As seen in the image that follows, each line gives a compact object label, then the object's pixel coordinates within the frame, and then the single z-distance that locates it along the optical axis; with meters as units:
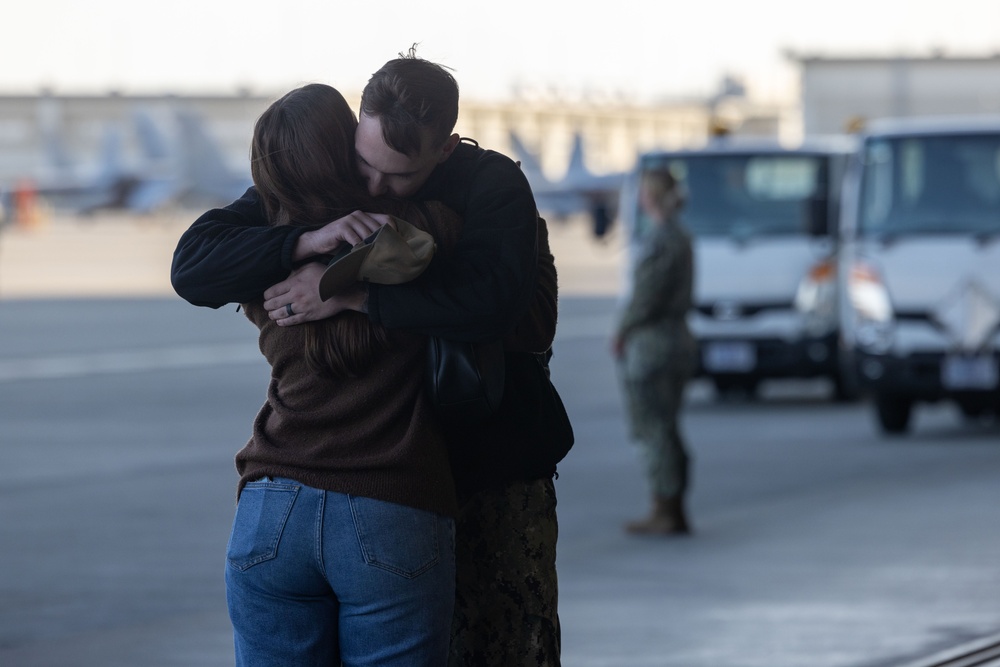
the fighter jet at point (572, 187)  164.62
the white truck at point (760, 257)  30.31
